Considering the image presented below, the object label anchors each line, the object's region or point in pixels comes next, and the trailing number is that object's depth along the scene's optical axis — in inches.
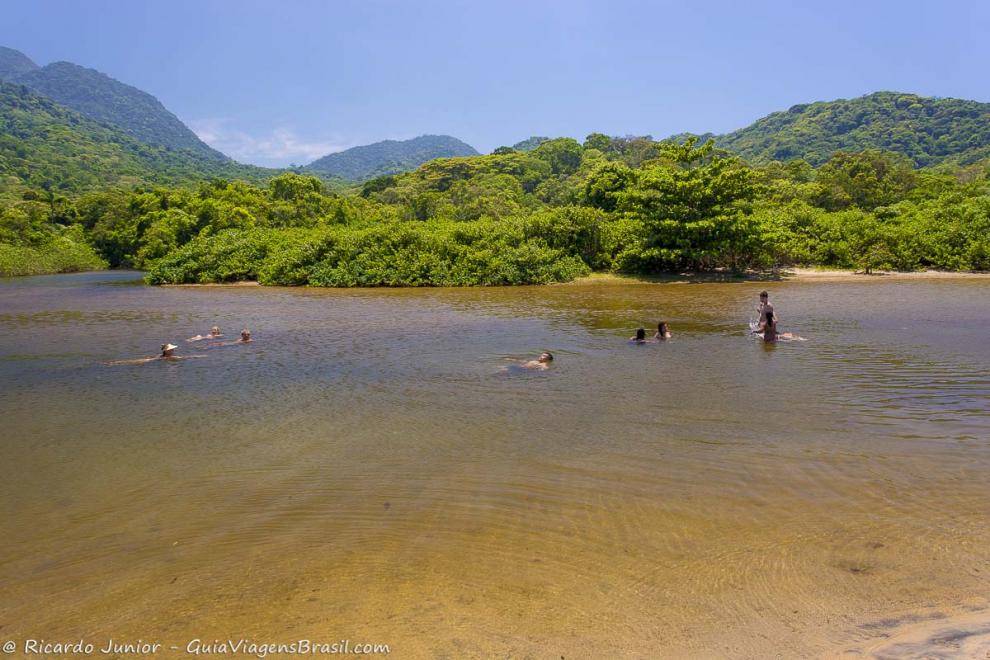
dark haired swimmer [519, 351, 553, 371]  508.0
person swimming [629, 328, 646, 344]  596.4
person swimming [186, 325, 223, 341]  674.7
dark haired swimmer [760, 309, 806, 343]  582.9
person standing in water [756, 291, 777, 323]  582.3
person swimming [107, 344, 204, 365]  583.7
